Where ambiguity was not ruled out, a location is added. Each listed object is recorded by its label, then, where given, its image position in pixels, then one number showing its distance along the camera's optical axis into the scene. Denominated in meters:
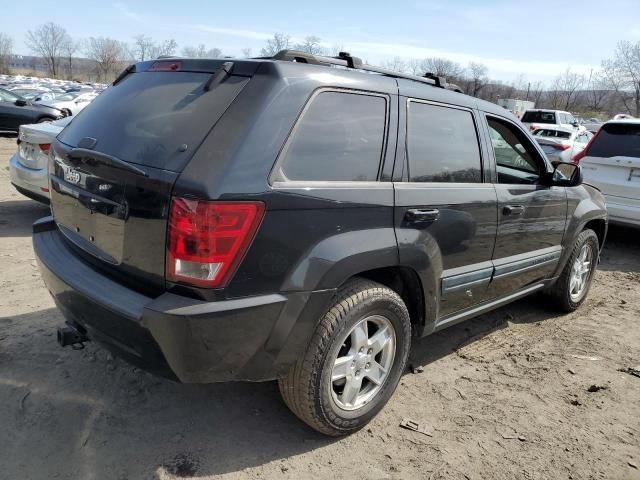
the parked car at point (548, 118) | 23.31
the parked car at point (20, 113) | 14.13
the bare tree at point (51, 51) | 92.77
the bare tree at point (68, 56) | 93.81
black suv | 2.12
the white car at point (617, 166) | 6.62
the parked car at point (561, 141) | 15.38
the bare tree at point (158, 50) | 77.34
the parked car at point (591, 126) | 31.85
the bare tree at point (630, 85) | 54.88
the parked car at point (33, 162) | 5.64
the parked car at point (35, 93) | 22.30
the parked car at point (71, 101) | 18.39
